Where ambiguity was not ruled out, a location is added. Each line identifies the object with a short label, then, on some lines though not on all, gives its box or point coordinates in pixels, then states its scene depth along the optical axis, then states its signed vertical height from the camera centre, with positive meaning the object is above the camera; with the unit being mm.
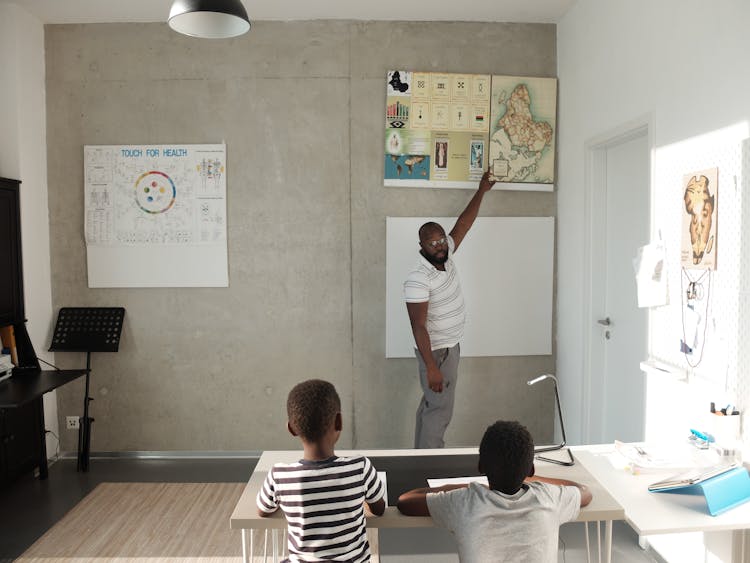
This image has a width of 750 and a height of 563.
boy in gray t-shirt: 1613 -701
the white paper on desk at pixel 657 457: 2270 -784
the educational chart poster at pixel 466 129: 4211 +879
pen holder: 2250 -657
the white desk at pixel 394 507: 1858 -807
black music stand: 4125 -557
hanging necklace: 2504 -172
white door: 3410 -207
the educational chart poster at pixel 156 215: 4242 +278
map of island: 4238 +886
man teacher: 3676 -434
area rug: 3014 -1491
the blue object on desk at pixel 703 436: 2400 -723
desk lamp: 2295 -785
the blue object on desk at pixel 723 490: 1950 -779
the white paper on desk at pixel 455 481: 2084 -791
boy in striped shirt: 1700 -663
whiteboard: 4262 -193
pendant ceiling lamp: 2459 +1004
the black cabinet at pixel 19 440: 3608 -1162
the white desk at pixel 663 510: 1889 -833
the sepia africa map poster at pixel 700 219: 2432 +151
